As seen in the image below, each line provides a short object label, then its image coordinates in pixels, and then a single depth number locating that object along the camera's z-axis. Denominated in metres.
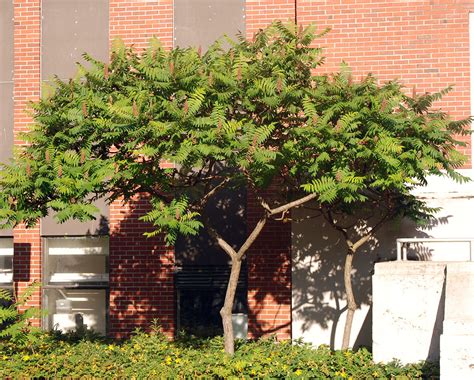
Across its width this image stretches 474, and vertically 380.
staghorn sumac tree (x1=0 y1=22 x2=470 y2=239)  14.66
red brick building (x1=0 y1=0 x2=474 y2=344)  19.45
